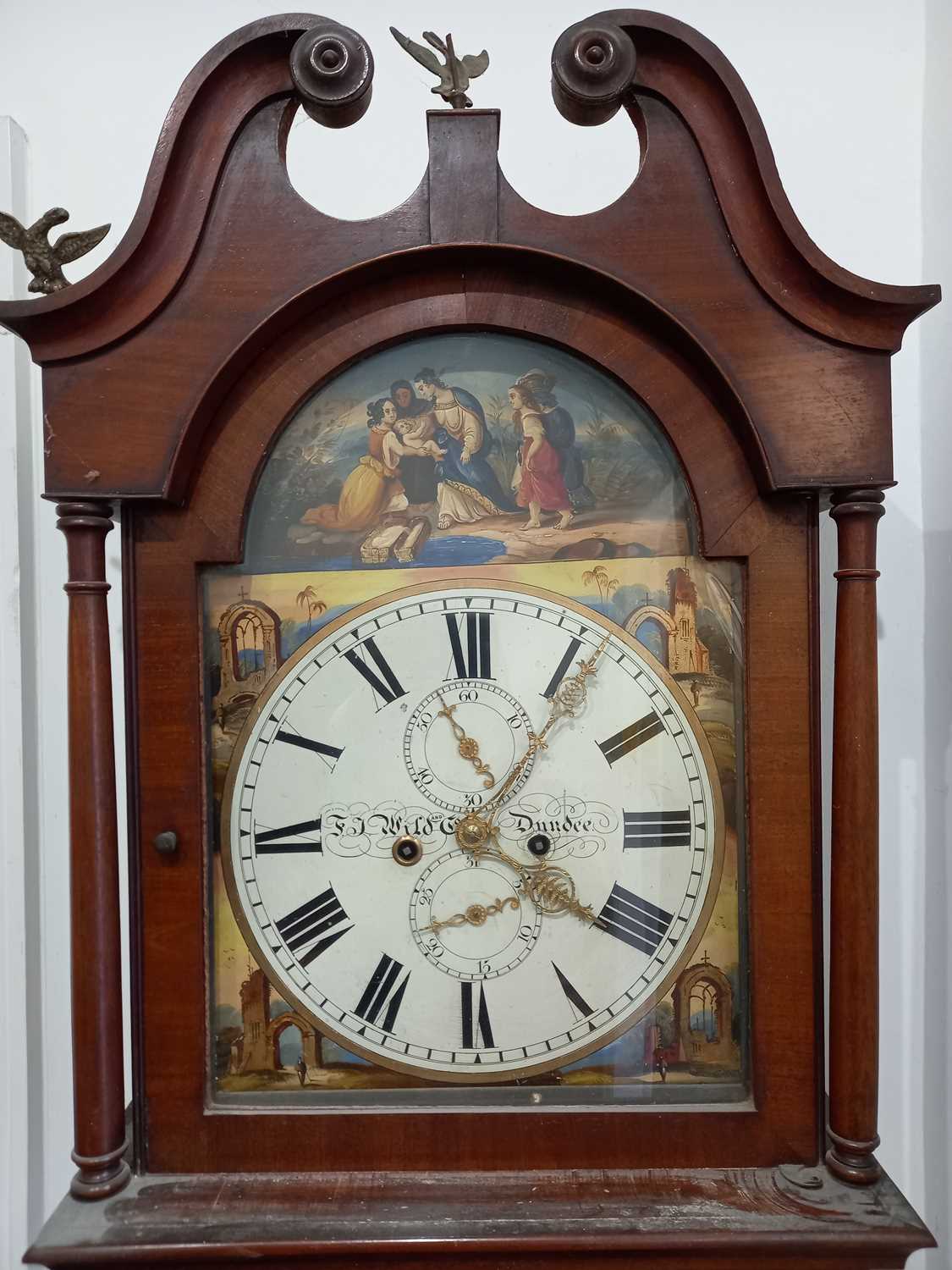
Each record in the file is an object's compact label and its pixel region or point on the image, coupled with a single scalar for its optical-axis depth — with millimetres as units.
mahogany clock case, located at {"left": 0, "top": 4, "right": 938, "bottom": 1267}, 922
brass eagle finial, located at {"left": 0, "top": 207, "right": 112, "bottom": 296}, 926
